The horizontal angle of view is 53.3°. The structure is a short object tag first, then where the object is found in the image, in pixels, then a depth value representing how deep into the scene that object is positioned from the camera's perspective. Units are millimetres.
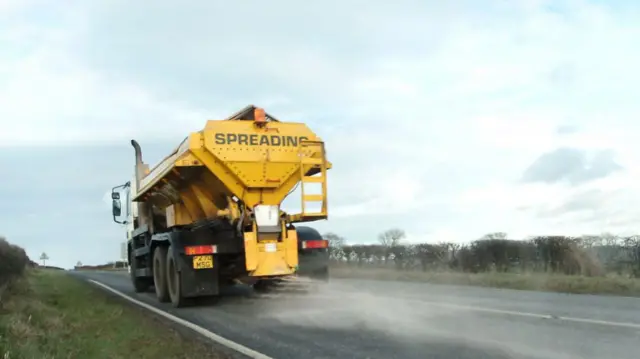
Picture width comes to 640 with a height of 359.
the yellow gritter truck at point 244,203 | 11484
